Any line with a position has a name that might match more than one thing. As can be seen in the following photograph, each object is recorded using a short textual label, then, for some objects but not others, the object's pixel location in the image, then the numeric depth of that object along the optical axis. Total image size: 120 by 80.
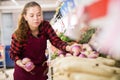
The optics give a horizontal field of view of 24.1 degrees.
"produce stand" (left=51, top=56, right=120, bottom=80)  1.69
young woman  2.22
